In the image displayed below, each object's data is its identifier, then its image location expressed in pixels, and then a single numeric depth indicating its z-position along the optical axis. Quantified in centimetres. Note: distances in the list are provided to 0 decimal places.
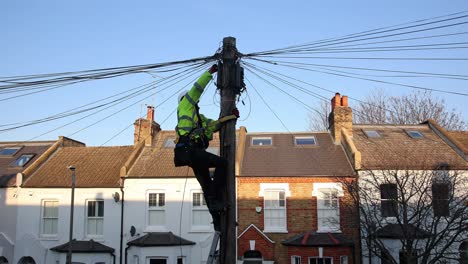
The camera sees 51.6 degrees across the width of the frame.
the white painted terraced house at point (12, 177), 2255
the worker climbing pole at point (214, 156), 718
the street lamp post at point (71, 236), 1978
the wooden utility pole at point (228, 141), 712
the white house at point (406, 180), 1656
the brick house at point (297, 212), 2005
